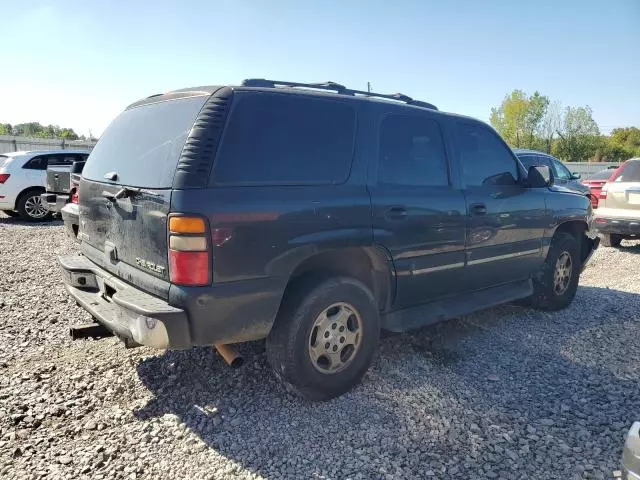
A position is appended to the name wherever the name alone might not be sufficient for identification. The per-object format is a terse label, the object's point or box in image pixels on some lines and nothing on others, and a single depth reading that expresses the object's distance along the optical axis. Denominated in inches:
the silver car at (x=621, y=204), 325.1
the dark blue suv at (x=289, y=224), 104.3
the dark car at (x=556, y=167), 416.8
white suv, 445.1
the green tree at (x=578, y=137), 1960.3
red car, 404.7
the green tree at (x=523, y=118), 2036.9
